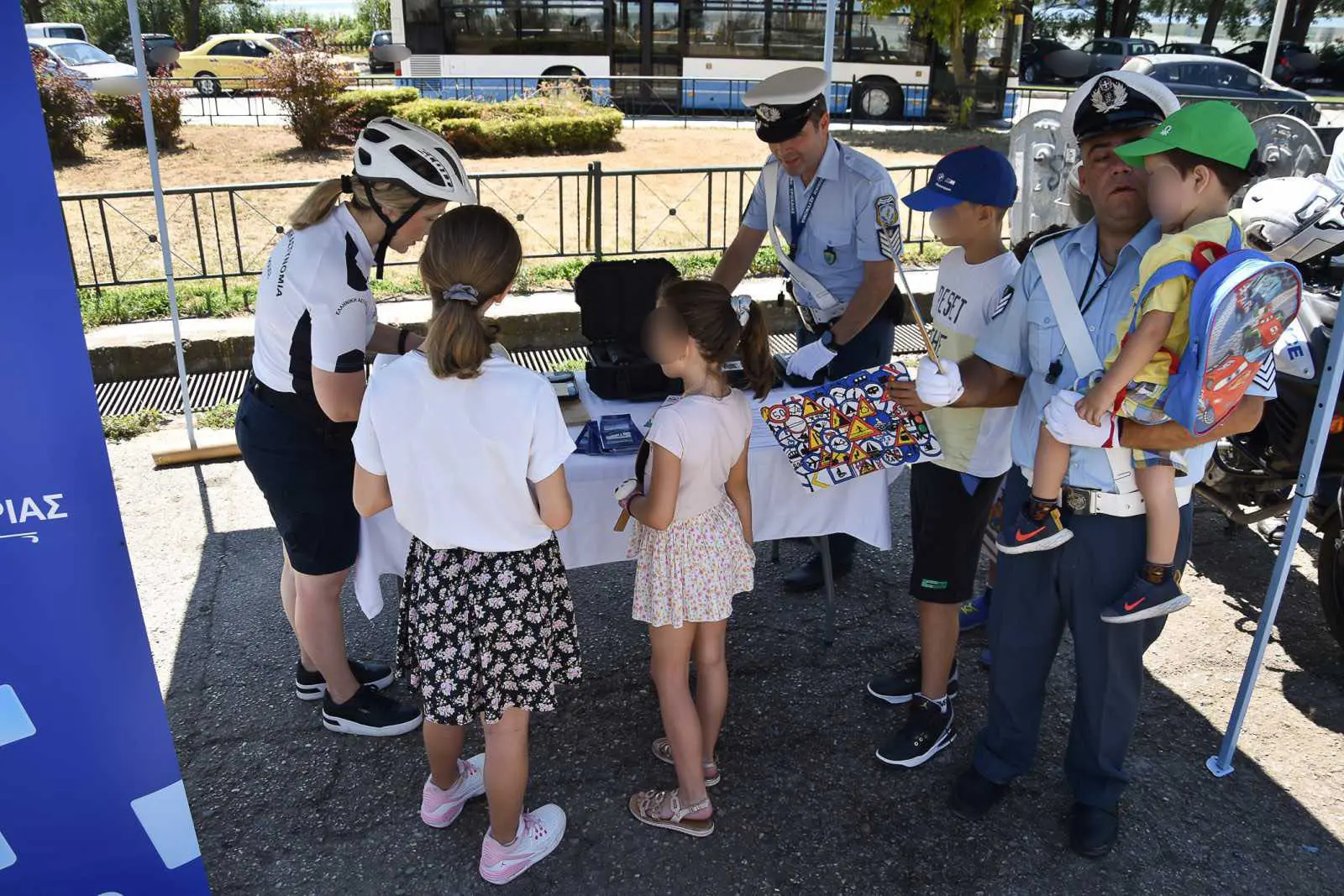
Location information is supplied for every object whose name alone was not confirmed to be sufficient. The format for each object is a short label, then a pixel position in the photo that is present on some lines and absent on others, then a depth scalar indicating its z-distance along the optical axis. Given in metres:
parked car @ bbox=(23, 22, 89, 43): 23.38
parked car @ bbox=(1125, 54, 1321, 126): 18.16
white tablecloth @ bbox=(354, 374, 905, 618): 2.83
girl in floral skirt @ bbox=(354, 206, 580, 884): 2.04
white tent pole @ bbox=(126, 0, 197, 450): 4.09
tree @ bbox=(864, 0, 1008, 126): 16.70
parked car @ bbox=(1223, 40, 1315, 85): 25.02
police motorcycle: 3.23
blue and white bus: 17.03
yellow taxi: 21.91
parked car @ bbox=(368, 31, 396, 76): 24.09
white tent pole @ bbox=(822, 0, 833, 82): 4.05
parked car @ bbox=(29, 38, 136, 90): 15.22
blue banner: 1.69
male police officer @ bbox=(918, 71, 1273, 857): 2.27
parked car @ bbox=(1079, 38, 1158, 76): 25.22
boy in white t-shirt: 2.63
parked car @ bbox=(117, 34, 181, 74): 22.34
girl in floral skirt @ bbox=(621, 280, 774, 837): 2.29
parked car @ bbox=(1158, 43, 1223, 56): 24.08
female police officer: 2.42
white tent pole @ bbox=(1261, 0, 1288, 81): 5.54
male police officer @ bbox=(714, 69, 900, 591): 3.37
